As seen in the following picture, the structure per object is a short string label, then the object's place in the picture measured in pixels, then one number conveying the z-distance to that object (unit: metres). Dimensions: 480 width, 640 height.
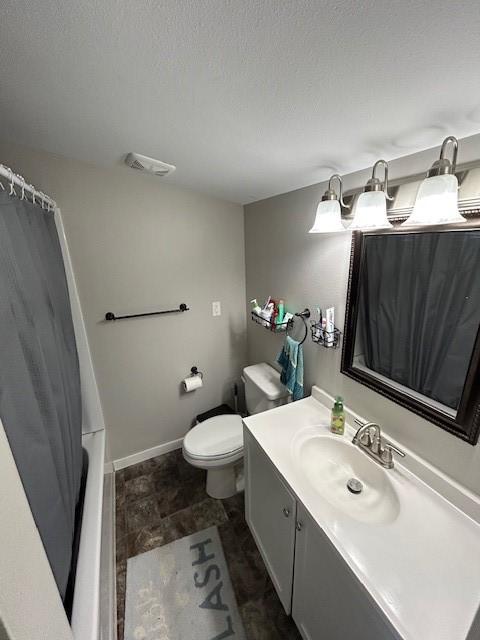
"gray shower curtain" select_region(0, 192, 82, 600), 0.67
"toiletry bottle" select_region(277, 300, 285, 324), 1.62
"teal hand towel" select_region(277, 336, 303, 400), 1.51
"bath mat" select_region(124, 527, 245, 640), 1.19
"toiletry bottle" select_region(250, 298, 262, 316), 1.79
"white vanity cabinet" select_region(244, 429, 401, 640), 0.76
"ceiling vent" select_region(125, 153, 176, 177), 1.25
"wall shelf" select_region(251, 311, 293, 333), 1.60
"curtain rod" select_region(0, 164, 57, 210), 0.91
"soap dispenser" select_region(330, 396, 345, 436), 1.22
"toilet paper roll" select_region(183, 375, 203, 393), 2.03
